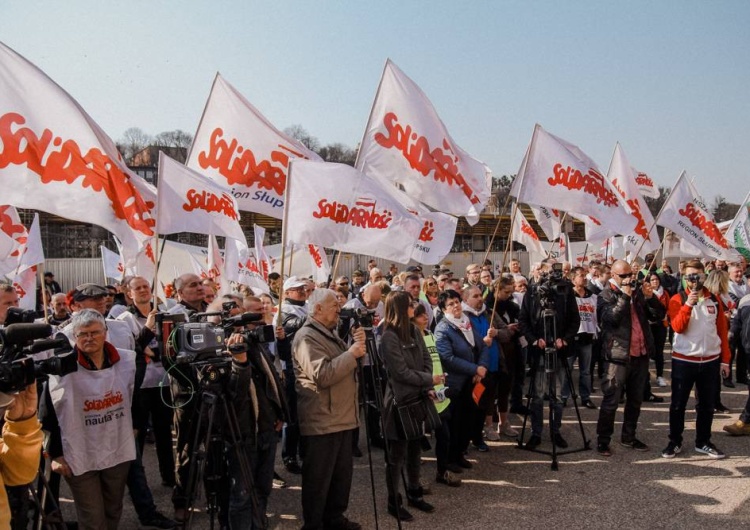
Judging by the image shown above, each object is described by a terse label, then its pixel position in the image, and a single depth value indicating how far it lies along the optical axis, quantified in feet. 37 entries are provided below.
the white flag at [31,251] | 24.41
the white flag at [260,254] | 37.75
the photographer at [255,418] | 13.97
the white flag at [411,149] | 24.26
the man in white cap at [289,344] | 19.99
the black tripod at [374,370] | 15.29
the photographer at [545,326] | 22.54
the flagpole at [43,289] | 16.34
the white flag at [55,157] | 16.43
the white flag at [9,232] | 23.07
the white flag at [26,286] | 27.14
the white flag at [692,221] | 28.66
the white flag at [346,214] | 20.45
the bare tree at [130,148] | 190.78
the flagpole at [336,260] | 20.44
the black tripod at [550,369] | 22.15
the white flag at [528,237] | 52.47
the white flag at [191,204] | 19.63
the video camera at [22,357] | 7.98
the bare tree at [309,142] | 189.16
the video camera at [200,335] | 12.96
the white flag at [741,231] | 37.17
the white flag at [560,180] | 25.22
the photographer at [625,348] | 22.21
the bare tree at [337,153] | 181.47
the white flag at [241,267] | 31.50
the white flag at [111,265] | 42.00
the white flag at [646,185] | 52.60
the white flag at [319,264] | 39.75
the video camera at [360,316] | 15.19
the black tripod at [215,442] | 12.89
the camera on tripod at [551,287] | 22.40
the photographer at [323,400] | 14.69
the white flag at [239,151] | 24.38
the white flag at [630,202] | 27.83
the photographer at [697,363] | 21.75
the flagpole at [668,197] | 27.89
